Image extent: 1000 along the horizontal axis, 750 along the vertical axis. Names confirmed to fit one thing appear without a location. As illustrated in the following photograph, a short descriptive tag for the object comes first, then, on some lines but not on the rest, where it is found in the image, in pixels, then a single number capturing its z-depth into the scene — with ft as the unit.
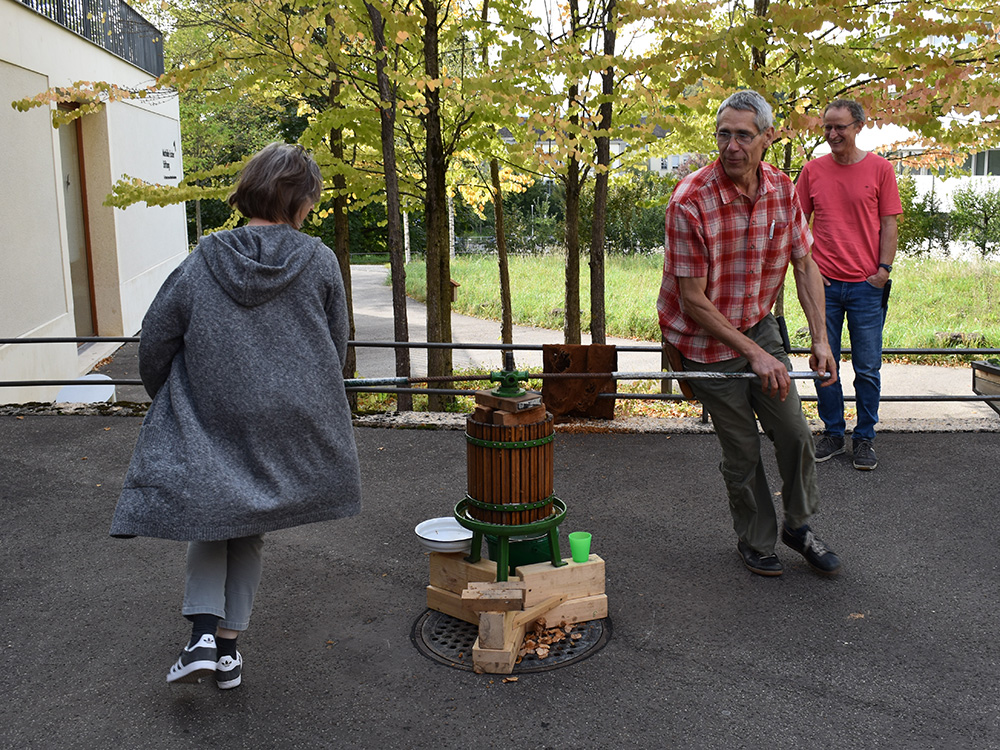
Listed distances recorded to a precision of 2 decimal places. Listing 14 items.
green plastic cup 13.82
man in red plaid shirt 14.19
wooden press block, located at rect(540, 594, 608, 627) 13.48
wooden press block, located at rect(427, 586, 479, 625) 13.57
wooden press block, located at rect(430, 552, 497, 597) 13.67
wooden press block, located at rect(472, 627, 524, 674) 12.32
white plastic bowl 13.87
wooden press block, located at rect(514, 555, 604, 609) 13.39
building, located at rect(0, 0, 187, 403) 41.50
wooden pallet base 12.38
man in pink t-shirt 20.21
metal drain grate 12.67
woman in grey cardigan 10.84
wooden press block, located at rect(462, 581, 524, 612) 12.48
